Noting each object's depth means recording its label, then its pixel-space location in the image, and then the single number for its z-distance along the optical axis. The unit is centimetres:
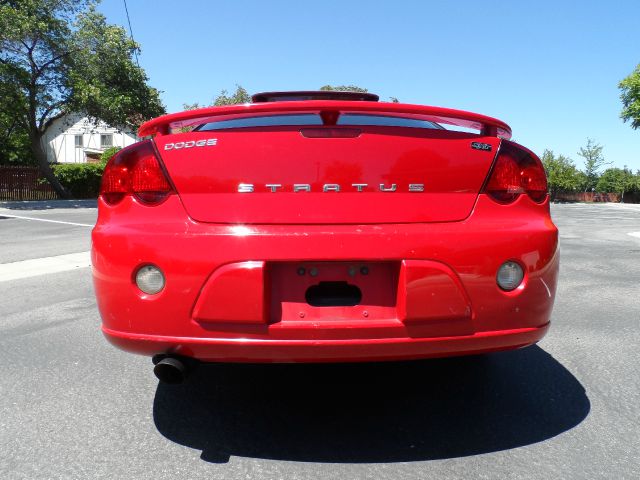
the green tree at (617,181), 6500
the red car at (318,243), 197
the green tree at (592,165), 7256
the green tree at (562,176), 6556
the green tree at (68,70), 2094
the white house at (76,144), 5228
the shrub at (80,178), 2734
